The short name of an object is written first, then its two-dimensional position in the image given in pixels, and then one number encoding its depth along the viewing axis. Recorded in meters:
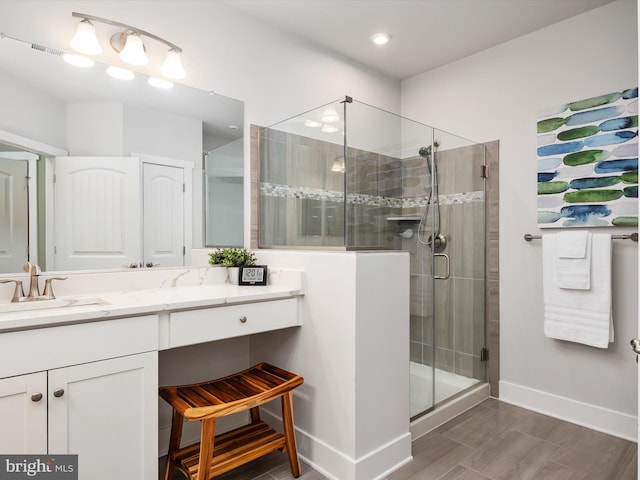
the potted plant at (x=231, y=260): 2.22
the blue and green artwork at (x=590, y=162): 2.17
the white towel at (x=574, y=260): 2.24
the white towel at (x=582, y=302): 2.19
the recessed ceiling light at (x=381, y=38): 2.63
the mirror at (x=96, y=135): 1.67
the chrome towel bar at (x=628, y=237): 2.14
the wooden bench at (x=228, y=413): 1.54
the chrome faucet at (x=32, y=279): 1.63
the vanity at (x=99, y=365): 1.20
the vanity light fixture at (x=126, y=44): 1.81
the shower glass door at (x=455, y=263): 2.45
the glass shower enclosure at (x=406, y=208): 1.99
